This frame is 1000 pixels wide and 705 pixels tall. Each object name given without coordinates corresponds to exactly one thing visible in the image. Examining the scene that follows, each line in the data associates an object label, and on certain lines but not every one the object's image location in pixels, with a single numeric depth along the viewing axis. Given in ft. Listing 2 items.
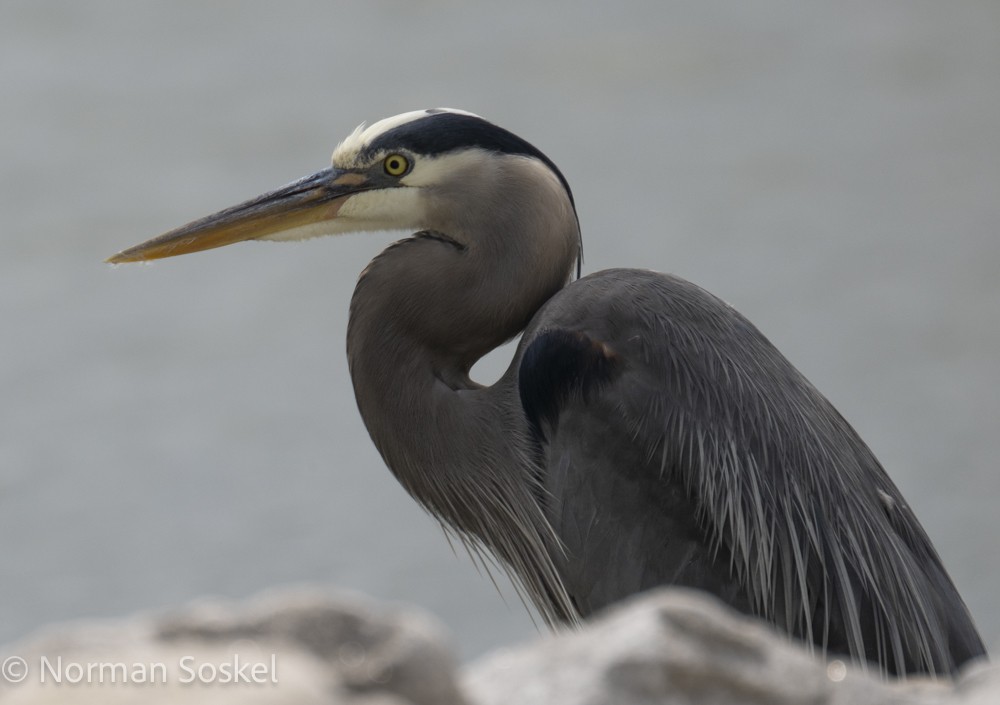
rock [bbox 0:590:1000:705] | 24.58
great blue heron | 33.77
